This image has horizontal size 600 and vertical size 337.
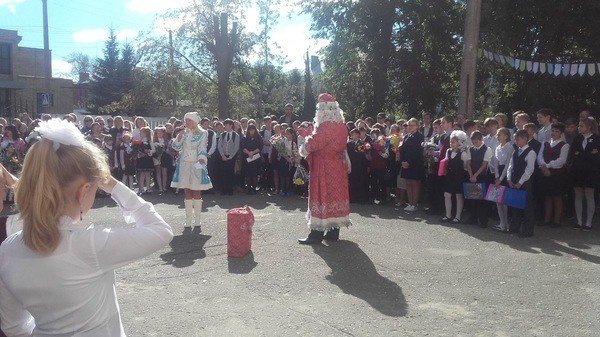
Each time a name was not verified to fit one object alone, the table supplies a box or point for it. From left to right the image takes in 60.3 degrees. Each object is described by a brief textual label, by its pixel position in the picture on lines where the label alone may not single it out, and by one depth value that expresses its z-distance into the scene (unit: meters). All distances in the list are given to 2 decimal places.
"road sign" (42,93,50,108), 25.15
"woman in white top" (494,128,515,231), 9.02
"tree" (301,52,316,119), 34.20
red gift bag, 6.96
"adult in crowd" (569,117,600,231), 9.08
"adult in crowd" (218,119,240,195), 13.61
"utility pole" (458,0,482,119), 12.61
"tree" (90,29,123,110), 43.56
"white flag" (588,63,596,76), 12.05
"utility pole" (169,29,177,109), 33.90
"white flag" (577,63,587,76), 12.23
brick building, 39.94
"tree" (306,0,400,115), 21.94
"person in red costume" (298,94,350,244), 7.62
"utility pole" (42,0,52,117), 25.69
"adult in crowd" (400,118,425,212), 10.94
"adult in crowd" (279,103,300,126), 14.98
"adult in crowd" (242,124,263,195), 13.62
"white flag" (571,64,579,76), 12.42
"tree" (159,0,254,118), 33.56
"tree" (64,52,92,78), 57.53
